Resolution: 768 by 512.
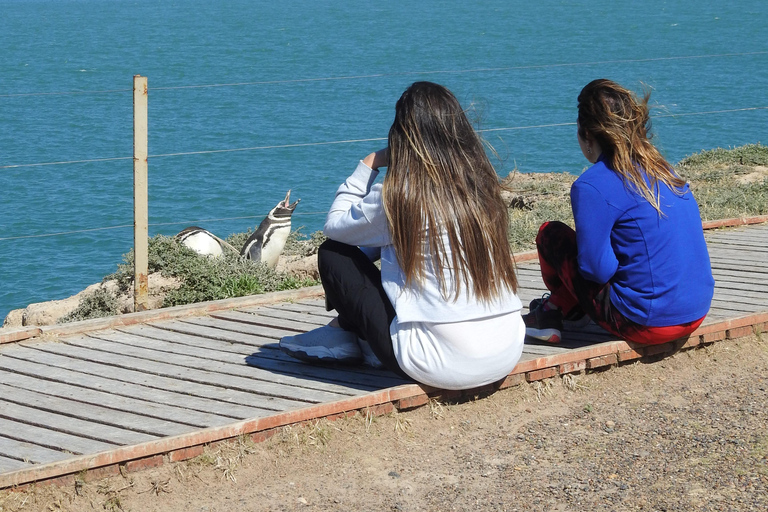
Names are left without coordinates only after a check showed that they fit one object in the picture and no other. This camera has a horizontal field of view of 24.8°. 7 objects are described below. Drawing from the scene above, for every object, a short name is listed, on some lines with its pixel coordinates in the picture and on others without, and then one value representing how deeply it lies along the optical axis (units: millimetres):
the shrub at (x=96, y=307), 11526
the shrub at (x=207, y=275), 11002
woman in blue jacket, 7165
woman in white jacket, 6517
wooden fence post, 9983
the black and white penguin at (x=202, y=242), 13732
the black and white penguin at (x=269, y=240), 13943
